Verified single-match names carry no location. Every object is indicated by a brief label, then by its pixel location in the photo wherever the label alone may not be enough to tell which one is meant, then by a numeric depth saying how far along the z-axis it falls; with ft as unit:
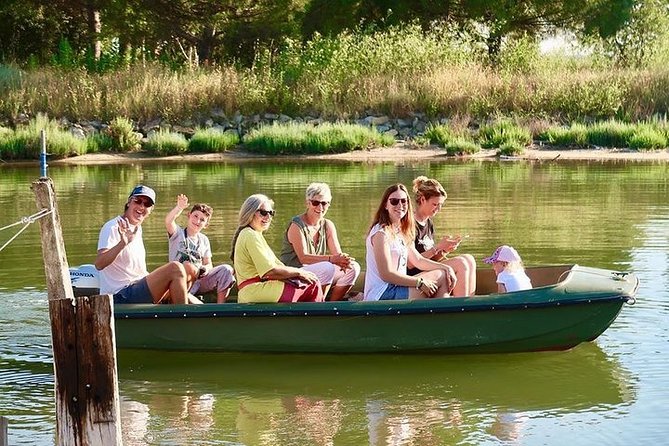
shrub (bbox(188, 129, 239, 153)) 121.07
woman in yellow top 38.99
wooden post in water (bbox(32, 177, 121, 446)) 26.84
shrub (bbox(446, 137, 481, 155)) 115.99
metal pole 36.58
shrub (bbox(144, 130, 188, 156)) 120.16
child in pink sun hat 40.57
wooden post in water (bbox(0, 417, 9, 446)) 25.84
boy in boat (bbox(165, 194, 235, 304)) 43.49
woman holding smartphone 41.33
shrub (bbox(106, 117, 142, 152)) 121.84
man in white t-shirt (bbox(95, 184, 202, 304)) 39.76
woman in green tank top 41.92
